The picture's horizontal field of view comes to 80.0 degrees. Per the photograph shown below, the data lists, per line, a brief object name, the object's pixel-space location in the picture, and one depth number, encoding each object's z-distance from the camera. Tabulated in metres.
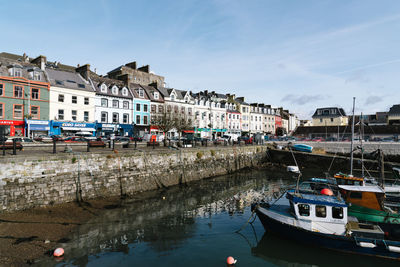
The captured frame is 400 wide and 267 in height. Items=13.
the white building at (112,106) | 38.97
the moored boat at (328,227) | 10.77
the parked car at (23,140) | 23.67
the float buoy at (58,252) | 9.68
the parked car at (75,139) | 26.66
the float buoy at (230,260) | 9.91
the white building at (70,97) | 34.41
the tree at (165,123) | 33.81
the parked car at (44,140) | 25.49
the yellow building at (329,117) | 65.69
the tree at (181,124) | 36.25
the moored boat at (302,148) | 38.50
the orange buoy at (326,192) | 13.23
